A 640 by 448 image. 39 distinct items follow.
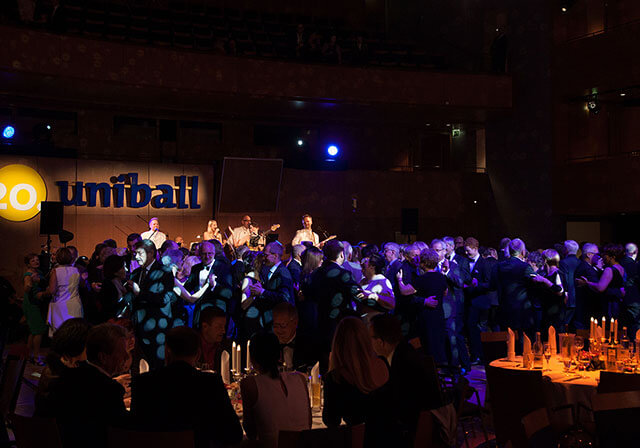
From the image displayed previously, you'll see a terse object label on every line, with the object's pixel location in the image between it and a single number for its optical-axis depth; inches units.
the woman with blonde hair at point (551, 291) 326.6
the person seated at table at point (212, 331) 189.6
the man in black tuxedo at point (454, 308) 314.0
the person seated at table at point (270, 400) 135.1
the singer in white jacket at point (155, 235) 486.6
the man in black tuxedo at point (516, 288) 323.3
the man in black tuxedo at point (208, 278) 285.1
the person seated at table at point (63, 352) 145.7
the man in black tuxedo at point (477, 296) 348.8
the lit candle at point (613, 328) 209.9
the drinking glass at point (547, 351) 212.4
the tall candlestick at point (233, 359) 174.0
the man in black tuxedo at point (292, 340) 190.7
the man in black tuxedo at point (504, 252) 344.4
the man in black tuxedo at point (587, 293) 355.3
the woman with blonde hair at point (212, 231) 516.0
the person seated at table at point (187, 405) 127.9
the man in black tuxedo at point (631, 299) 346.6
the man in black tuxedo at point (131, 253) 350.4
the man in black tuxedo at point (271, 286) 264.7
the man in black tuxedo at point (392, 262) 324.5
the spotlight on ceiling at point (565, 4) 631.8
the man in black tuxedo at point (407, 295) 312.2
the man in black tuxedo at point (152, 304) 251.4
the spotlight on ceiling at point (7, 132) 557.3
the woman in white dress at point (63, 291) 305.9
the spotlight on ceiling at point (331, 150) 717.9
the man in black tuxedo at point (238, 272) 302.0
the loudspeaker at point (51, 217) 439.2
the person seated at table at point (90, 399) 125.6
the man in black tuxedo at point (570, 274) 365.4
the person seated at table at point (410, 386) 149.5
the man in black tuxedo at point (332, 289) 255.8
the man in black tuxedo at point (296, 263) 317.1
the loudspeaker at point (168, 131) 653.9
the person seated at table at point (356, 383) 133.8
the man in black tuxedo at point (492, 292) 348.3
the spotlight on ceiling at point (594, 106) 610.5
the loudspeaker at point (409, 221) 600.7
